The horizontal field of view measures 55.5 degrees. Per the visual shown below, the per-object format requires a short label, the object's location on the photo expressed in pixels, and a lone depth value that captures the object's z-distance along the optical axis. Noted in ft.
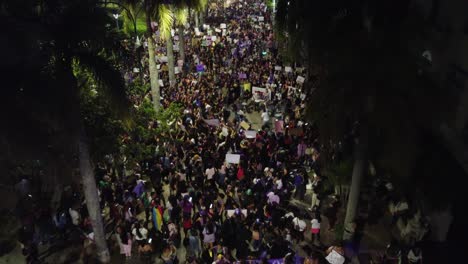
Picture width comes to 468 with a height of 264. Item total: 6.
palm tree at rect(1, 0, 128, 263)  37.17
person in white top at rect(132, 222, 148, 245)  49.29
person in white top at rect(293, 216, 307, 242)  50.06
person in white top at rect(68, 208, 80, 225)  54.87
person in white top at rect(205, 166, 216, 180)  60.80
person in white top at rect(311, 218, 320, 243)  52.03
